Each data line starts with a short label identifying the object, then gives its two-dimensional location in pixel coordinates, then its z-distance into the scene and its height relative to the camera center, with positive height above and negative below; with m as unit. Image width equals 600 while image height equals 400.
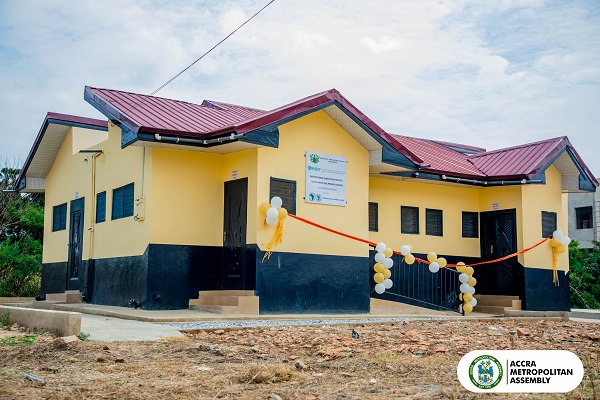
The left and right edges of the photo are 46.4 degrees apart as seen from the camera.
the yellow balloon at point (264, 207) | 13.17 +1.18
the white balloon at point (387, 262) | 14.66 +0.18
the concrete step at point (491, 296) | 16.91 -0.59
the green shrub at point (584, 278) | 22.67 -0.17
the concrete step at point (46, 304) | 15.70 -0.83
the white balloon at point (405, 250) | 14.95 +0.45
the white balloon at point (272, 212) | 12.96 +1.07
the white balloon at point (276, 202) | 13.05 +1.27
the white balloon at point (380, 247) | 14.48 +0.50
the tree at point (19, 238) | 22.08 +1.10
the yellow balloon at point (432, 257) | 15.54 +0.32
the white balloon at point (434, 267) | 15.40 +0.10
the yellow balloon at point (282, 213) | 13.07 +1.06
